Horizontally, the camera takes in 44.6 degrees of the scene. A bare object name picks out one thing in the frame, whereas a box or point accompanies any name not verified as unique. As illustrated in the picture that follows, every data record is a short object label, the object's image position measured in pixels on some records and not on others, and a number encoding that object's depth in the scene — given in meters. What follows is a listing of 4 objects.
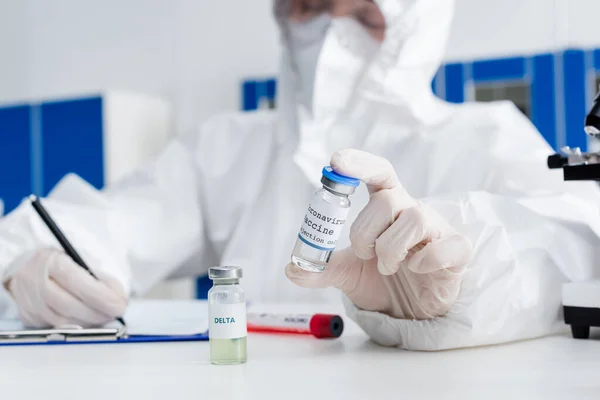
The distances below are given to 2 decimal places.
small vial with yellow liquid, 0.81
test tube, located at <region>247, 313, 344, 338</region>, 1.02
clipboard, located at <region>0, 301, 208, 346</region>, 1.02
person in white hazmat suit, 0.92
